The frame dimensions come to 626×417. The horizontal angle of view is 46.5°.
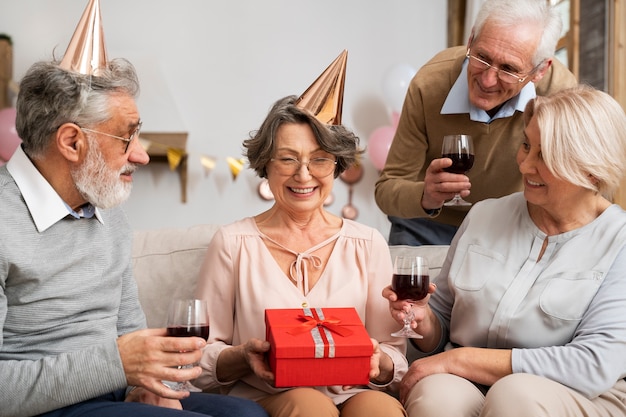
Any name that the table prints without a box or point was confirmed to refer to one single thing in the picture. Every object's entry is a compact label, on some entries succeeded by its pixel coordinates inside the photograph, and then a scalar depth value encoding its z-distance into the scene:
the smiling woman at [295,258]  2.12
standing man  2.48
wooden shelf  5.77
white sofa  2.50
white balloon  5.78
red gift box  1.77
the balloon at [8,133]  5.30
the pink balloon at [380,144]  5.75
